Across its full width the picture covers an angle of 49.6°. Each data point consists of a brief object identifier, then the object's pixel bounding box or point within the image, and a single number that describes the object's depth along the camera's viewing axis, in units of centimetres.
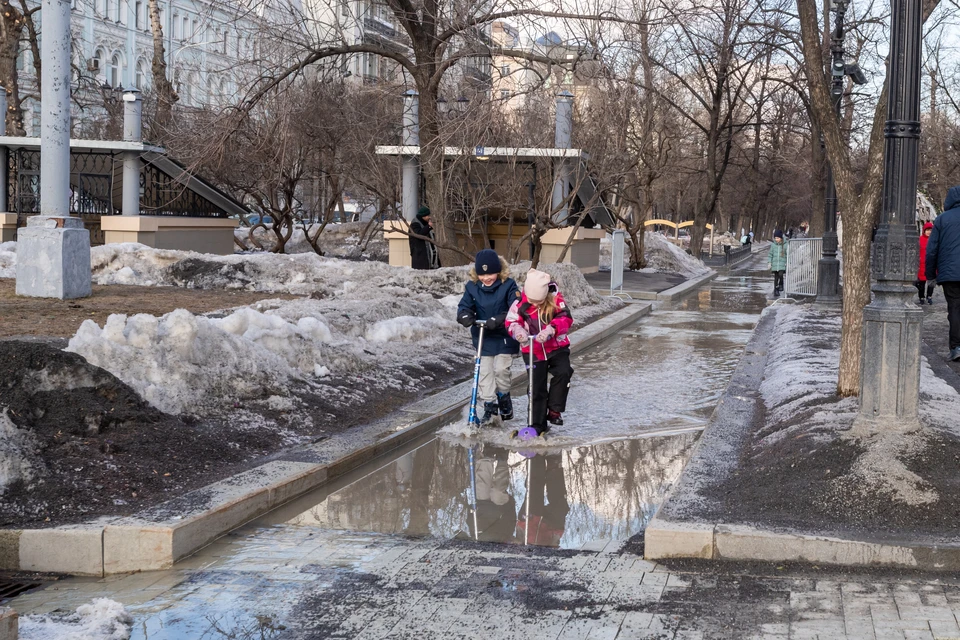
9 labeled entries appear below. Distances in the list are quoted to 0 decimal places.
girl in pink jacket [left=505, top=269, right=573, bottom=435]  859
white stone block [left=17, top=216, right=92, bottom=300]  1487
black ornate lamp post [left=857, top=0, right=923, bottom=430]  692
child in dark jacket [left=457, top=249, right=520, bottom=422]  909
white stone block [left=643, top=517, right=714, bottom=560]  561
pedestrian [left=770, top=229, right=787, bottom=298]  2712
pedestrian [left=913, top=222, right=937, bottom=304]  2123
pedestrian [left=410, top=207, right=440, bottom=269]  2221
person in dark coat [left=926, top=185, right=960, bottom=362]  1263
